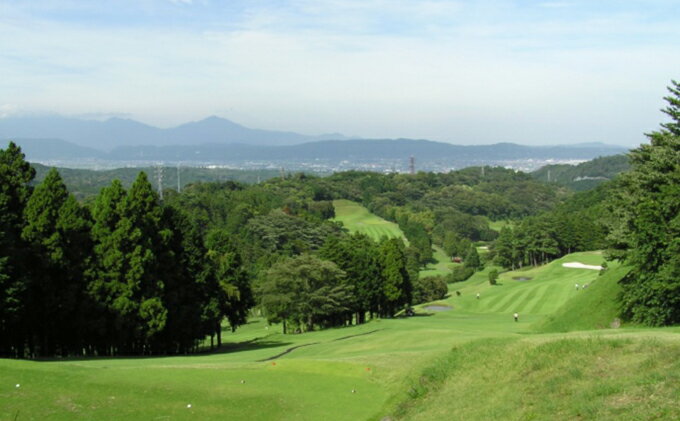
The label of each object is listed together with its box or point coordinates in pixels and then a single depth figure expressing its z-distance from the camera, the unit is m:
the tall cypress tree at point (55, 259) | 31.17
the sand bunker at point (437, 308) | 68.66
